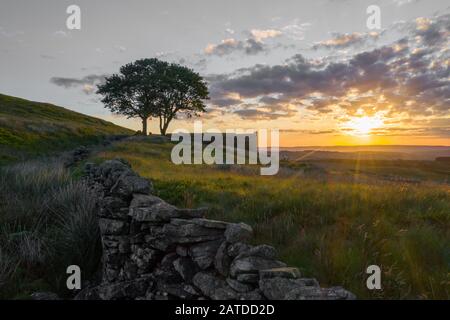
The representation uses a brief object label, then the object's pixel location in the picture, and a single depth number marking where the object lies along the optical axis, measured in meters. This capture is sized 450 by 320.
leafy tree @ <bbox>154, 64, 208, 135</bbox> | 53.09
